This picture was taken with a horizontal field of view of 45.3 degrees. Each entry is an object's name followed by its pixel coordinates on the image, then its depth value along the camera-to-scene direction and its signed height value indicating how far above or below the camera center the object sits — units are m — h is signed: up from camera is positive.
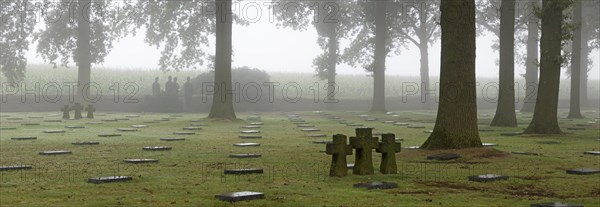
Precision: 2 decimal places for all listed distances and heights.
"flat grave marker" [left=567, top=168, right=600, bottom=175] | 10.50 -1.00
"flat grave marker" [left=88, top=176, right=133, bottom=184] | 8.98 -1.00
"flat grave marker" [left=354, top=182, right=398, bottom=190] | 8.58 -1.00
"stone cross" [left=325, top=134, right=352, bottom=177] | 9.61 -0.69
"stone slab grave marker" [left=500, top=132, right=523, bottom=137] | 20.19 -0.87
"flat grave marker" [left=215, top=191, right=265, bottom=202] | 7.34 -0.98
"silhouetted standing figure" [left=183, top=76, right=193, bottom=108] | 43.31 +0.47
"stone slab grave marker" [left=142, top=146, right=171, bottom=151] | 14.40 -0.96
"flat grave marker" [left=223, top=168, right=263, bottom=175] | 10.02 -0.98
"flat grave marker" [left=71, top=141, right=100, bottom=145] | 15.96 -0.96
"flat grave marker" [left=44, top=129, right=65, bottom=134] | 20.79 -0.92
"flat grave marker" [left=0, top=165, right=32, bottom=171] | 10.55 -1.01
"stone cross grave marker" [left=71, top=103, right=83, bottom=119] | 31.30 -0.40
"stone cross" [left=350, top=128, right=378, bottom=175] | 9.88 -0.65
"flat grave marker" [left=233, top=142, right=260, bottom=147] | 15.57 -0.94
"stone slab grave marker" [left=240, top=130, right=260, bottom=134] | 21.00 -0.90
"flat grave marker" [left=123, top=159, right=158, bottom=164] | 11.66 -0.98
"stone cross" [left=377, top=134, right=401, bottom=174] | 10.21 -0.70
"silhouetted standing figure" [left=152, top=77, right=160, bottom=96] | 43.53 +0.73
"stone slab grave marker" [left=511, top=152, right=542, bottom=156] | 13.83 -0.96
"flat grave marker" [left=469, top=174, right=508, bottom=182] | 9.45 -0.99
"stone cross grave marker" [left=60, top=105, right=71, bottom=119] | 31.22 -0.53
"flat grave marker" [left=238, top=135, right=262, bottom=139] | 18.50 -0.92
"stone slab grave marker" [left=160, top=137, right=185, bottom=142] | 17.41 -0.94
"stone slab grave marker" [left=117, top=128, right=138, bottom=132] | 21.95 -0.91
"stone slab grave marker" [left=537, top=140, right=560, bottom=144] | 17.25 -0.93
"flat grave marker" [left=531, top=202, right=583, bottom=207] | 7.11 -1.01
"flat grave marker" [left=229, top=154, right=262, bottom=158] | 12.86 -0.97
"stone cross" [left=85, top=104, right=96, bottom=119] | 31.66 -0.49
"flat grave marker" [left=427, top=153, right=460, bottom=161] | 12.49 -0.95
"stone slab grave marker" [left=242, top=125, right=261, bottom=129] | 24.18 -0.87
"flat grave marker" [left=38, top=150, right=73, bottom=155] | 13.30 -0.98
